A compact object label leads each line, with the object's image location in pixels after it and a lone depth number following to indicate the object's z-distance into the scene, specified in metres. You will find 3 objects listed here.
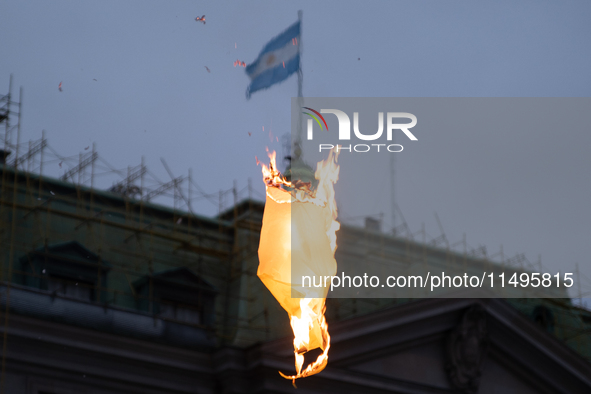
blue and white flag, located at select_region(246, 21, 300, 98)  31.05
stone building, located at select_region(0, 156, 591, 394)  27.75
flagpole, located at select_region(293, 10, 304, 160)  31.23
